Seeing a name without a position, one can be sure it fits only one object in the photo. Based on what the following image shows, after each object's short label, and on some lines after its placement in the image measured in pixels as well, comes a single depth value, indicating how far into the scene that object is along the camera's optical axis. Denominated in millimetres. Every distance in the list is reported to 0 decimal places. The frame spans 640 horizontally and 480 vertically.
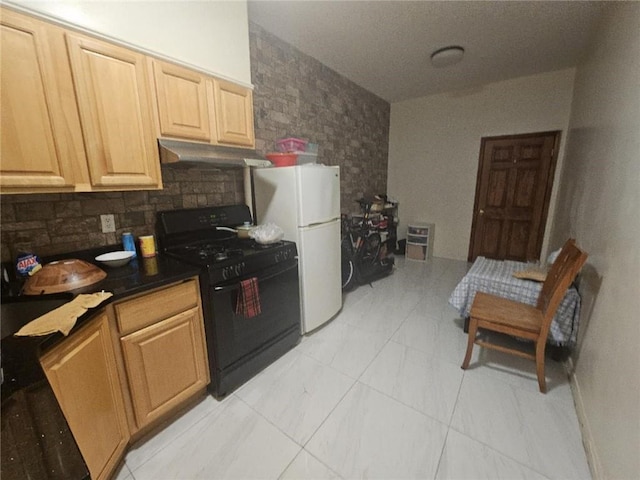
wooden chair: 1609
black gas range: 1631
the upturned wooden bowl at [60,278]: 1249
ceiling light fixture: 2849
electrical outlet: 1713
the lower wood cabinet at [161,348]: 1323
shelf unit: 4602
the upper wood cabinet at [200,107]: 1624
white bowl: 1504
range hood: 1613
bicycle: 3268
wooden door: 3850
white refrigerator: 2154
